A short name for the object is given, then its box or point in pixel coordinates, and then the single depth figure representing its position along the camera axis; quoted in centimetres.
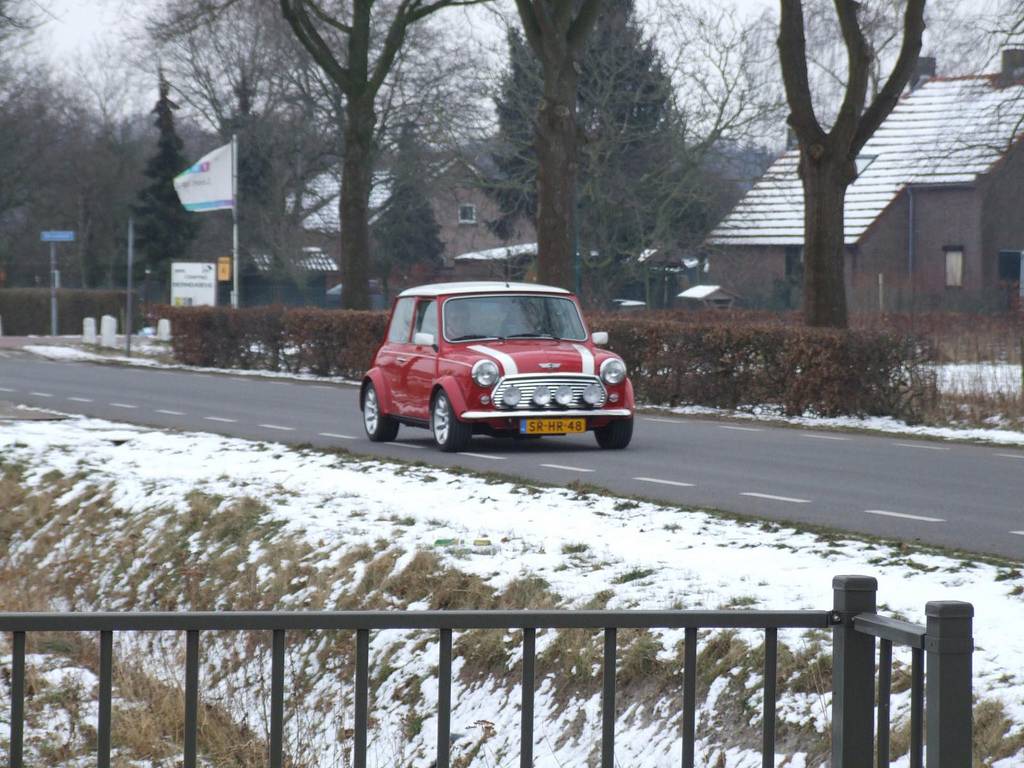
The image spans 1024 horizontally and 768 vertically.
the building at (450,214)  4831
